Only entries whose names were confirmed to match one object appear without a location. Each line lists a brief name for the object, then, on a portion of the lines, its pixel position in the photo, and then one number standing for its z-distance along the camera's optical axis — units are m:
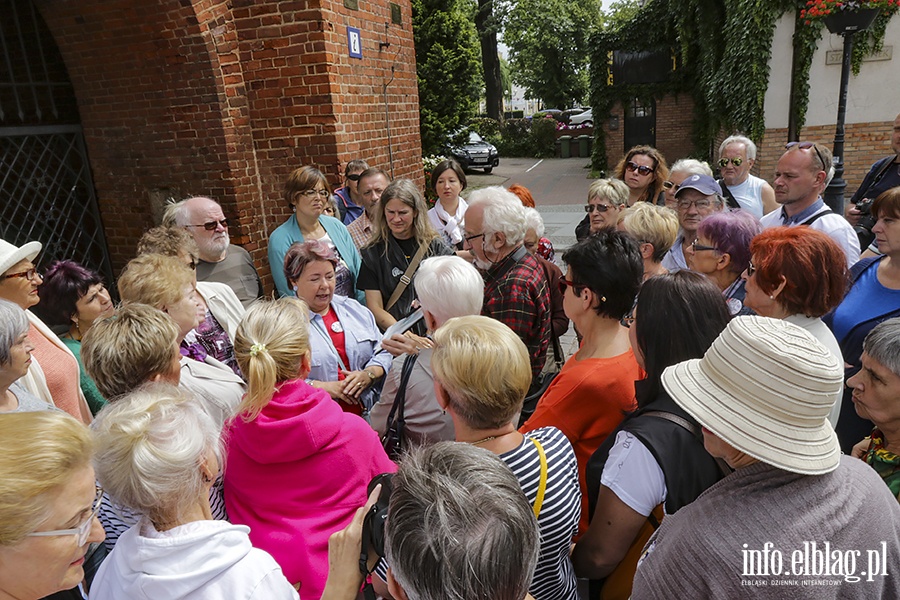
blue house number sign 5.50
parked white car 30.86
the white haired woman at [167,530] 1.40
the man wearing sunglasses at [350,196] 5.21
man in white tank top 4.89
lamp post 7.46
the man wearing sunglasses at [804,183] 3.80
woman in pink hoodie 1.89
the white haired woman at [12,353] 2.14
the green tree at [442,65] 13.80
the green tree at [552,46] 33.75
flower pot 7.48
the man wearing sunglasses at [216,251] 3.75
